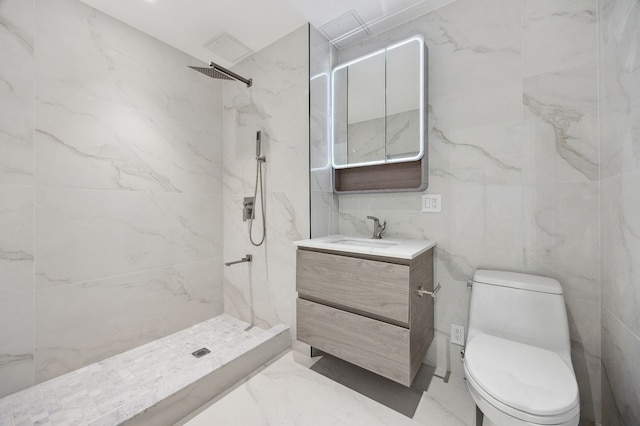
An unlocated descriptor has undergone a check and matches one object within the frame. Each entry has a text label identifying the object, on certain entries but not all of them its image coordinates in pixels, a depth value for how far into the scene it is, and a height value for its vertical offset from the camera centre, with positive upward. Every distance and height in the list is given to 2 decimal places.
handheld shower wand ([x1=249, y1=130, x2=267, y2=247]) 1.98 +0.32
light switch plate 1.57 +0.06
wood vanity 1.16 -0.46
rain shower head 1.69 +0.98
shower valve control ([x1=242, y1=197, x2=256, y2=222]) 2.05 +0.04
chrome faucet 1.68 -0.11
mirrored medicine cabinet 1.56 +0.62
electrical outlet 1.50 -0.72
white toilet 0.80 -0.59
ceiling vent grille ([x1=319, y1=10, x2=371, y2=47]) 1.71 +1.31
